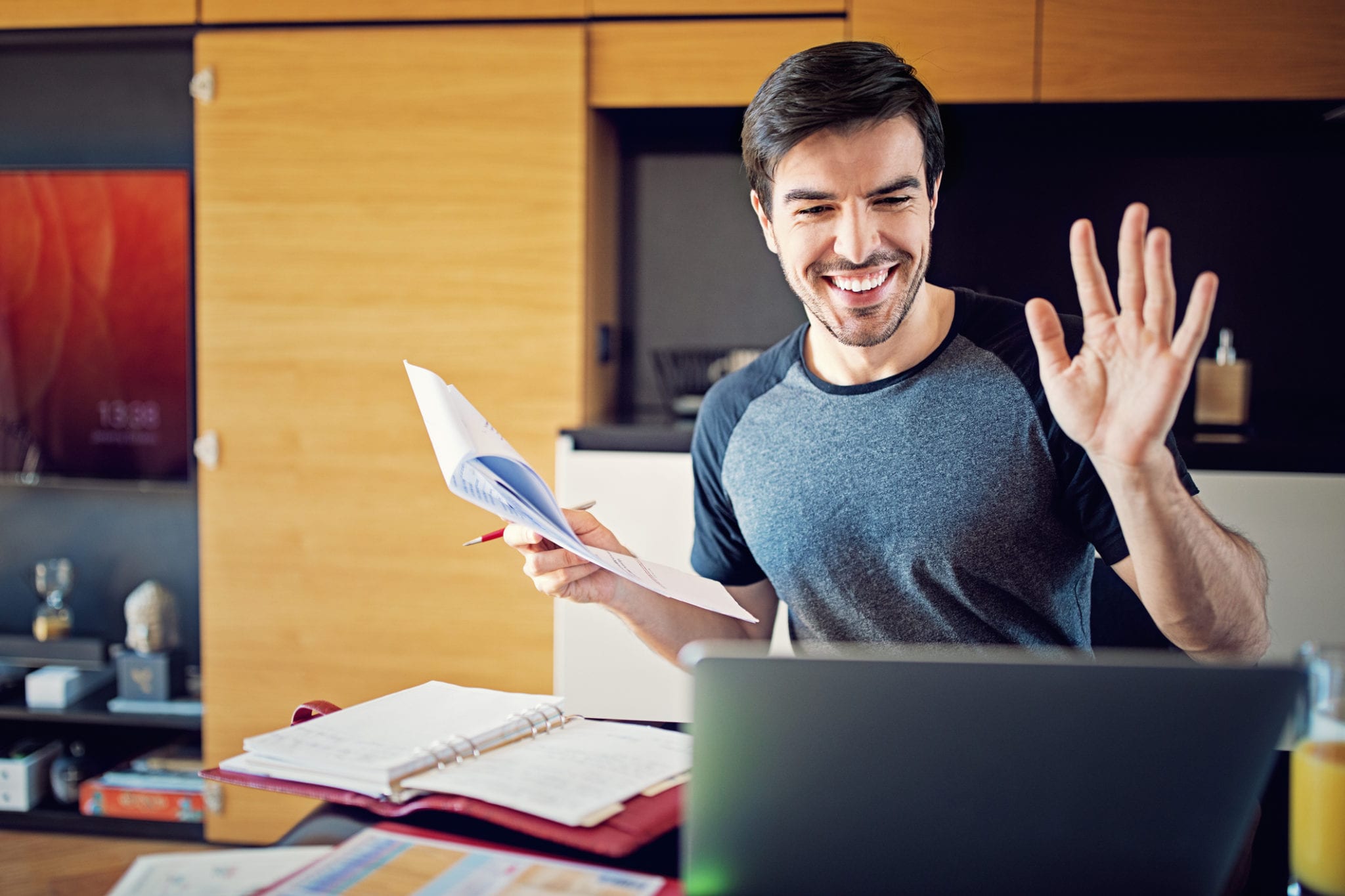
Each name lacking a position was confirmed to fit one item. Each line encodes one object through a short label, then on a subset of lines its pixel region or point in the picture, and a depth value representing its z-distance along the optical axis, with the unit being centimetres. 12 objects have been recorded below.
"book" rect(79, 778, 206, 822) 242
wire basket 252
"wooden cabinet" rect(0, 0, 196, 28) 231
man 121
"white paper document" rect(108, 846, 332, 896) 65
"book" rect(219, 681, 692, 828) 77
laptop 57
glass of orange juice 64
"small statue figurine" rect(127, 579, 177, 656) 244
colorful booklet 65
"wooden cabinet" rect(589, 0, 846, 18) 217
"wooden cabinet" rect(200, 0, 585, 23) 221
